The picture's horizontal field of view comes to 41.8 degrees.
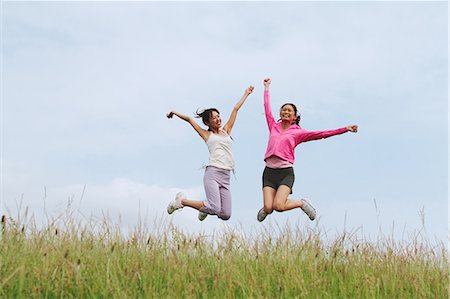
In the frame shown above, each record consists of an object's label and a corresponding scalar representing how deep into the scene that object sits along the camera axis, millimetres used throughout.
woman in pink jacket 10469
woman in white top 10547
